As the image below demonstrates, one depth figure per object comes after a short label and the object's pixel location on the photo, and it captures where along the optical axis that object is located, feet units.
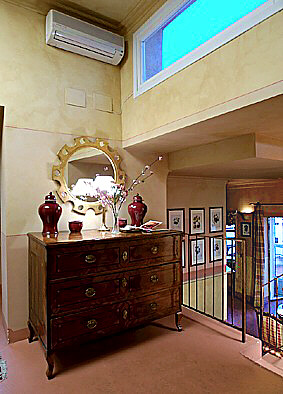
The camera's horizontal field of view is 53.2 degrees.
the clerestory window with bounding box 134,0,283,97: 6.36
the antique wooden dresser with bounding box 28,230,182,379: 6.79
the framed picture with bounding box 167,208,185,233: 17.07
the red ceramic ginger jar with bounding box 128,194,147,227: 9.95
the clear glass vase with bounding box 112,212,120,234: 9.07
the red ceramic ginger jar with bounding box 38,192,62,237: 8.32
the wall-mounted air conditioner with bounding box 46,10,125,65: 8.92
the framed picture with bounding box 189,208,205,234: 17.93
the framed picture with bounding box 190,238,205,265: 17.88
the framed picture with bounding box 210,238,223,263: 18.89
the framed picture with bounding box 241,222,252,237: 23.43
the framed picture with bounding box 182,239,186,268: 17.37
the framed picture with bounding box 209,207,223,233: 18.93
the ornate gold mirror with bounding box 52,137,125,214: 9.48
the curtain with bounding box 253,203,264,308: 22.48
